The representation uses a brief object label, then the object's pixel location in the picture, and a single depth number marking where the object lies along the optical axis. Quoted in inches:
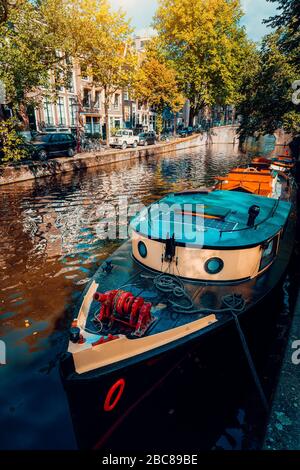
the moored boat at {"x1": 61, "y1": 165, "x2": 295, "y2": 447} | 186.5
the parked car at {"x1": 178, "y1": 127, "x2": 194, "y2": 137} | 2370.8
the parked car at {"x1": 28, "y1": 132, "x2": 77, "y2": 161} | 1048.8
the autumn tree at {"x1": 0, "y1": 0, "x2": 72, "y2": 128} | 723.4
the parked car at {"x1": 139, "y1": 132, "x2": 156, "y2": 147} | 1725.8
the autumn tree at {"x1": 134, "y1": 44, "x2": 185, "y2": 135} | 1747.0
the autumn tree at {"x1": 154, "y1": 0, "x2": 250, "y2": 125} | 1834.2
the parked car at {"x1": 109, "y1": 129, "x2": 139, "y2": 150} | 1529.3
